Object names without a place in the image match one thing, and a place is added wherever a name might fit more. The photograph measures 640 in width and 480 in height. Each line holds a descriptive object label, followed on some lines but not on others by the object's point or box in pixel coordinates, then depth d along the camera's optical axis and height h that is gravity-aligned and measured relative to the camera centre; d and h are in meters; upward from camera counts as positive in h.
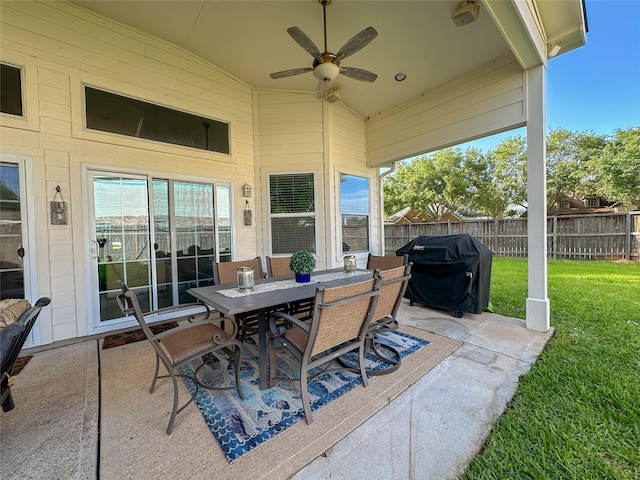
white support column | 3.04 +0.39
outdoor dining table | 1.88 -0.49
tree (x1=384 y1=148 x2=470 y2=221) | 13.99 +2.81
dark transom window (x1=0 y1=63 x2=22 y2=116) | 2.71 +1.64
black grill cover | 3.48 -0.58
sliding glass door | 3.30 +0.03
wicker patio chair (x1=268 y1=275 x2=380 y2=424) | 1.64 -0.66
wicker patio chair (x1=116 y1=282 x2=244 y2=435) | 1.65 -0.79
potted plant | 2.63 -0.30
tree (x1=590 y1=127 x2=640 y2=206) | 9.59 +2.38
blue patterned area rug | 1.62 -1.24
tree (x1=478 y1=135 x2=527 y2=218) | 12.66 +2.73
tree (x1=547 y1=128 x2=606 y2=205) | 11.30 +3.06
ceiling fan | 2.35 +1.79
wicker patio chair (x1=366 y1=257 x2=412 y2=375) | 2.19 -0.68
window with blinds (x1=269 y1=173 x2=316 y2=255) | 4.66 +0.42
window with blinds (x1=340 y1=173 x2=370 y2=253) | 4.96 +0.44
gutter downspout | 5.49 +0.58
